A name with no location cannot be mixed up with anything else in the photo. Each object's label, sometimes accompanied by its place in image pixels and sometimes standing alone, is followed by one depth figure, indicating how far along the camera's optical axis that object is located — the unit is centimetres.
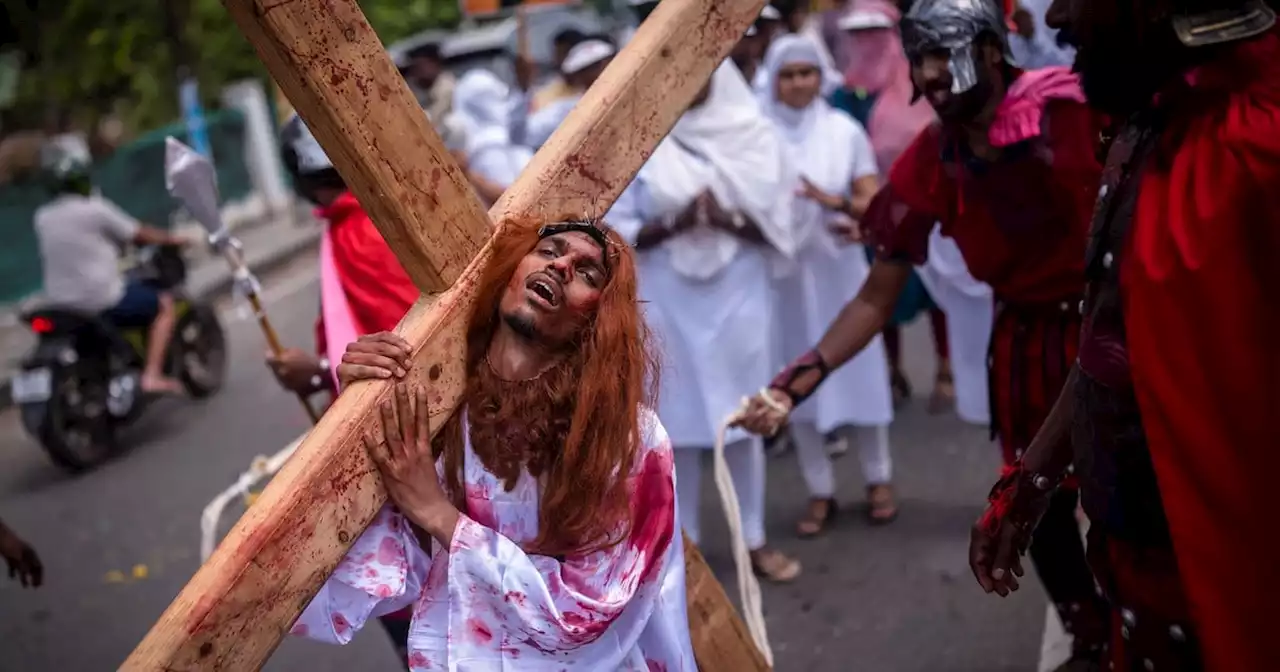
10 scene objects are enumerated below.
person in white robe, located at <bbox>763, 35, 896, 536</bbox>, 543
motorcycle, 714
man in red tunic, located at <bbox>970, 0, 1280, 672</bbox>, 190
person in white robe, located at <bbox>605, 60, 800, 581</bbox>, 480
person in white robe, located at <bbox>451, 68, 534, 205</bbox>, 664
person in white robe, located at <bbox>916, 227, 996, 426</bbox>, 507
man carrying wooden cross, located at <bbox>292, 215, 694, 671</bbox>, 212
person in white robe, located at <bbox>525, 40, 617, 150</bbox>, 588
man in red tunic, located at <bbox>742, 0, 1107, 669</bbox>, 312
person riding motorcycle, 749
